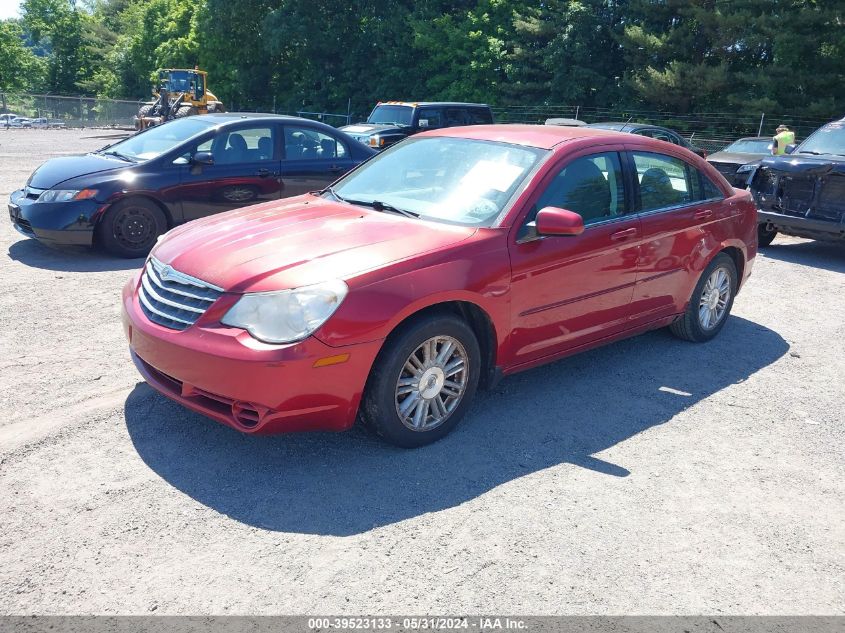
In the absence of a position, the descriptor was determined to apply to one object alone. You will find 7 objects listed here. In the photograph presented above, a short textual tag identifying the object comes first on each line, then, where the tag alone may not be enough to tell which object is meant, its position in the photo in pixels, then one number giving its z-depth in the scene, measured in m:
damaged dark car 9.17
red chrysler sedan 3.55
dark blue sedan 7.52
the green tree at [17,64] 68.38
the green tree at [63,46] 71.12
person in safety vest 13.59
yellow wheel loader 31.16
